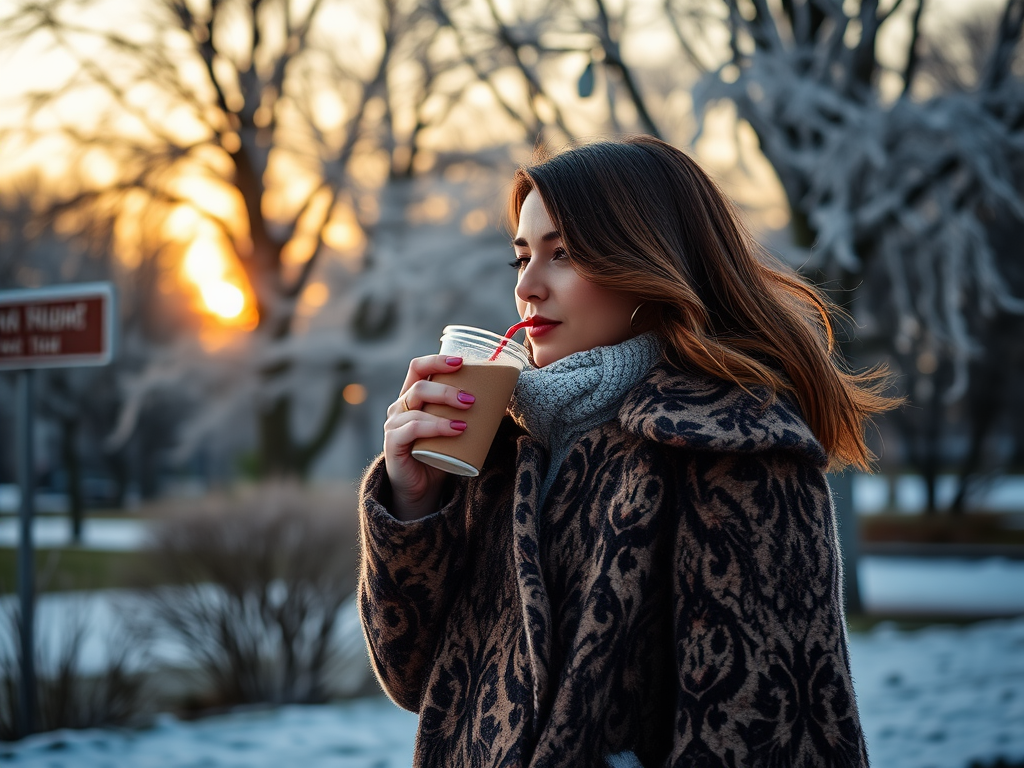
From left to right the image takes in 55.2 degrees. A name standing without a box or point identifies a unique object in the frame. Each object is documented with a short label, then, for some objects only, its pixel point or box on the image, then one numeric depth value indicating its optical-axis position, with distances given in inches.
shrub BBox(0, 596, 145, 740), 197.2
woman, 53.2
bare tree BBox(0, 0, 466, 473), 503.8
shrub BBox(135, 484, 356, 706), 246.7
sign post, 179.8
